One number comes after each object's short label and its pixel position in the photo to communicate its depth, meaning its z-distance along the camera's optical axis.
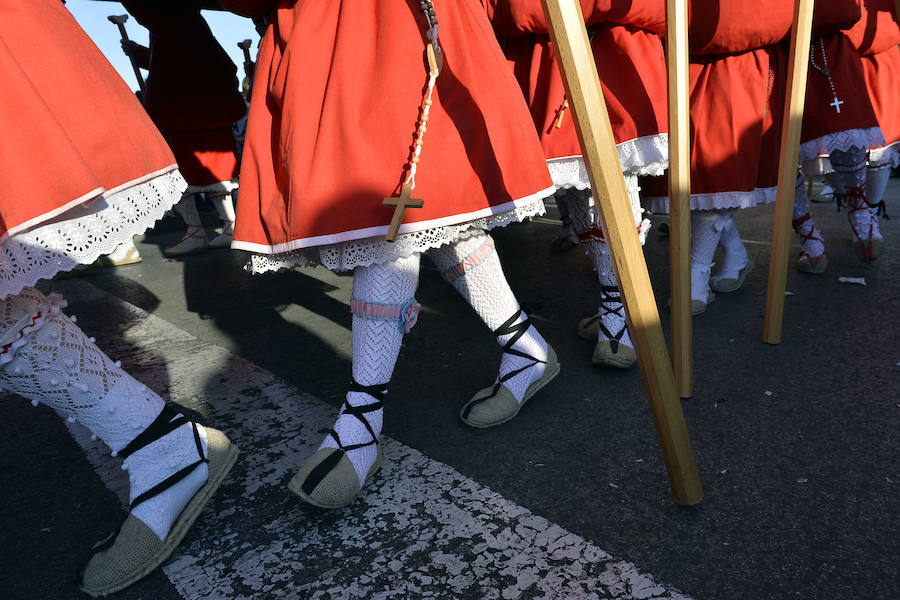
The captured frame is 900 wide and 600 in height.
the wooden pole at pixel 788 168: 1.79
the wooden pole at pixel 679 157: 1.48
